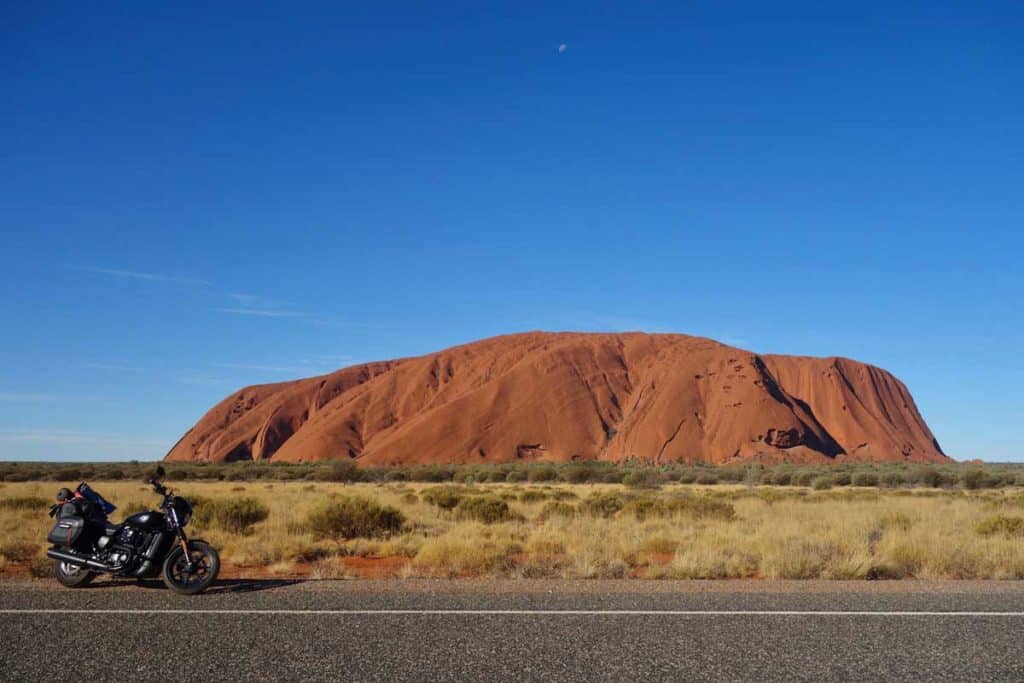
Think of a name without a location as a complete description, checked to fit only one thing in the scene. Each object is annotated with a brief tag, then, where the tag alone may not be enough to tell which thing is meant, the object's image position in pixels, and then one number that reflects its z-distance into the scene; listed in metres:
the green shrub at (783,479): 49.96
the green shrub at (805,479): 48.25
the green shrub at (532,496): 27.60
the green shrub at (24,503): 21.80
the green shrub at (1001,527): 15.32
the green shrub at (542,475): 52.84
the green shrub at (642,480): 42.81
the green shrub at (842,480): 47.62
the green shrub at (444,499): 23.11
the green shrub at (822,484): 42.87
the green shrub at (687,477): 49.85
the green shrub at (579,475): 50.25
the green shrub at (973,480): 44.62
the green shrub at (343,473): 52.89
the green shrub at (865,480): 47.19
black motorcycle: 9.12
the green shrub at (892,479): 47.44
